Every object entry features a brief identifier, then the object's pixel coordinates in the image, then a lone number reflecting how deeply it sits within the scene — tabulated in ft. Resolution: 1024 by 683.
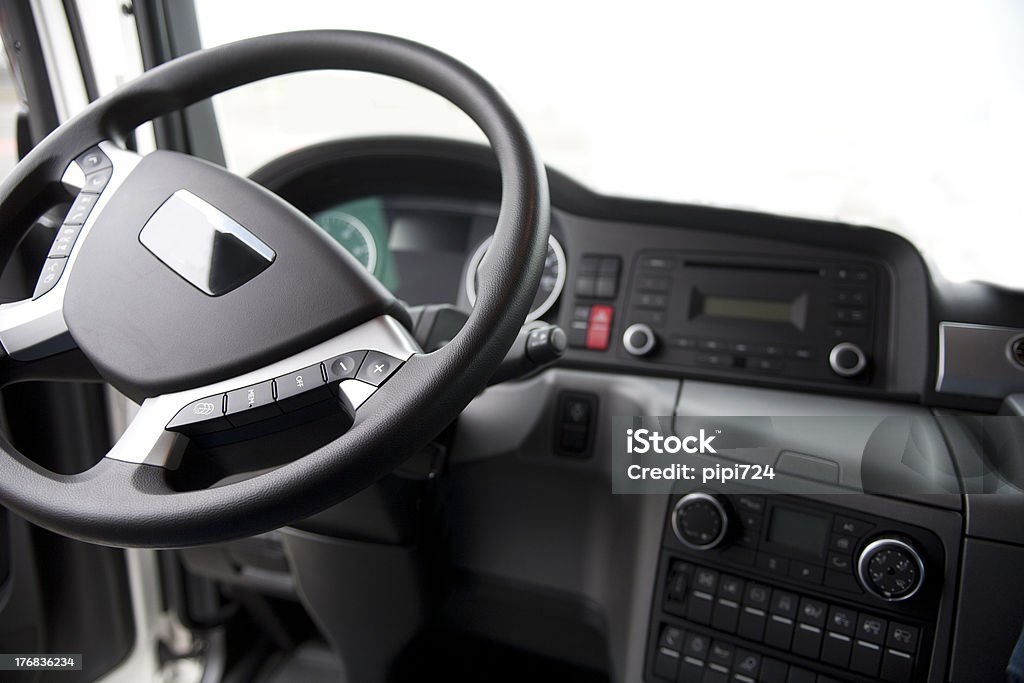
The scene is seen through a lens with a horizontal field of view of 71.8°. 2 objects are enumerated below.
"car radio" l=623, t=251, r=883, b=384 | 3.39
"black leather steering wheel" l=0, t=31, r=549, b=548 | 1.85
